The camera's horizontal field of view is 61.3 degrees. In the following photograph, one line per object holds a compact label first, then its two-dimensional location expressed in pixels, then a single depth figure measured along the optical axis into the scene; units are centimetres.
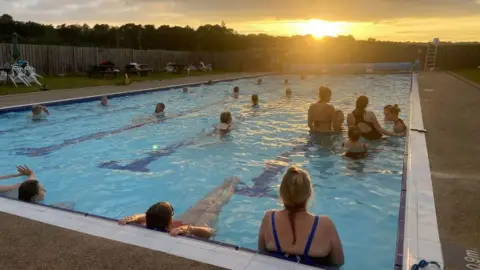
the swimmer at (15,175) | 474
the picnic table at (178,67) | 2970
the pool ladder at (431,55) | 3453
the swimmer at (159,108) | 1168
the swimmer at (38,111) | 1029
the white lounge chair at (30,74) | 1694
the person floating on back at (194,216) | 329
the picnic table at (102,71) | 2200
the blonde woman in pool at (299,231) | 266
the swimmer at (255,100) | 1376
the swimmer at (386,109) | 964
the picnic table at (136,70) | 2469
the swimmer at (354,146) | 688
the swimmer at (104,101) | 1291
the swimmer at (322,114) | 805
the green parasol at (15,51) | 1735
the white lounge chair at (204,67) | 3317
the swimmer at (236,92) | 1736
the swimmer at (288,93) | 1696
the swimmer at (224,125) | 916
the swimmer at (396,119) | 818
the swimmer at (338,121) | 841
